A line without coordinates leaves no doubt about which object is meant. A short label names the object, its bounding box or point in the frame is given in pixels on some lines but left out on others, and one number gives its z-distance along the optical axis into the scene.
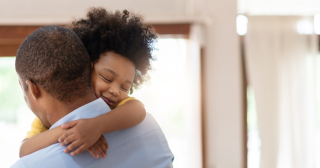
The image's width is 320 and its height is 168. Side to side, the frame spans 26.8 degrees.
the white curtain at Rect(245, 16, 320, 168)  4.78
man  1.59
